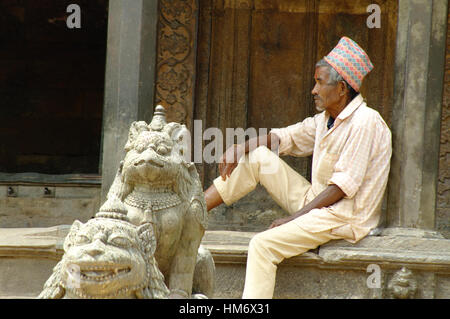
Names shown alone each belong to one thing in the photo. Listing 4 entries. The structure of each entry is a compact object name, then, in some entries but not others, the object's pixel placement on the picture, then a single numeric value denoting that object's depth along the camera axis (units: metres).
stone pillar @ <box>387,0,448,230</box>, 11.58
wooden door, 15.54
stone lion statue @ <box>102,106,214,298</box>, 8.50
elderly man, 10.70
